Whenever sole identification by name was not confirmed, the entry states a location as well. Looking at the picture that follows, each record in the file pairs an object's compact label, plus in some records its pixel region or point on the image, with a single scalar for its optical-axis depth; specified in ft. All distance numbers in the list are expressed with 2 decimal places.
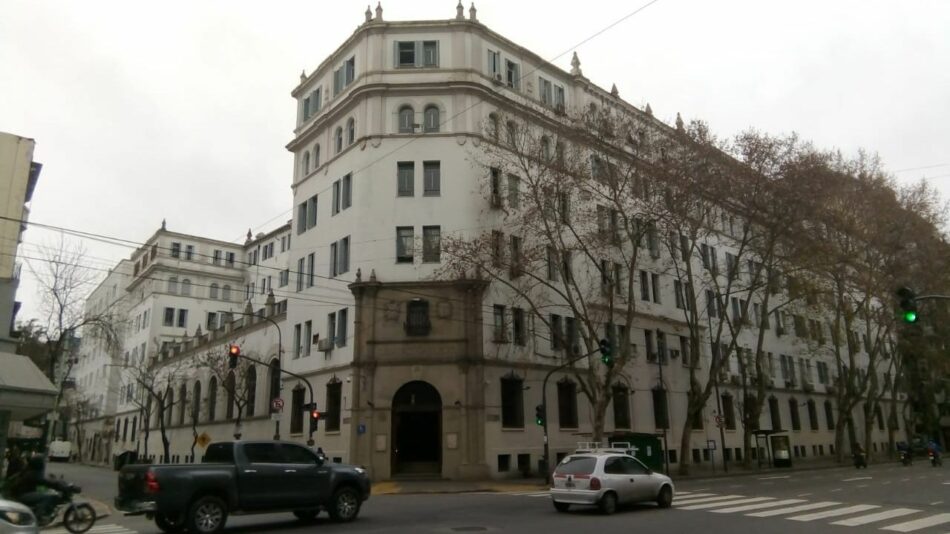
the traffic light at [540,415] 95.25
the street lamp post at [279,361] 105.48
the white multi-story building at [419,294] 105.70
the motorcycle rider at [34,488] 47.47
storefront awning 67.12
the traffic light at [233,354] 91.45
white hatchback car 53.01
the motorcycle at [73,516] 47.60
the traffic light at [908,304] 59.98
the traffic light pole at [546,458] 94.95
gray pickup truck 41.70
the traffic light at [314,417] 98.99
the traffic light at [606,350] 84.23
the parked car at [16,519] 30.42
